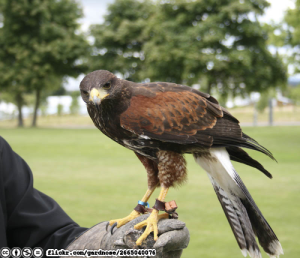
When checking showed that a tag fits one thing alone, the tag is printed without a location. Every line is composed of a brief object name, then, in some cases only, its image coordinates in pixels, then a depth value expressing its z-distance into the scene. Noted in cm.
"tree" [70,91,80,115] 4664
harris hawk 183
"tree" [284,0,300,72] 1923
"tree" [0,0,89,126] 3322
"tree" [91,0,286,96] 2564
